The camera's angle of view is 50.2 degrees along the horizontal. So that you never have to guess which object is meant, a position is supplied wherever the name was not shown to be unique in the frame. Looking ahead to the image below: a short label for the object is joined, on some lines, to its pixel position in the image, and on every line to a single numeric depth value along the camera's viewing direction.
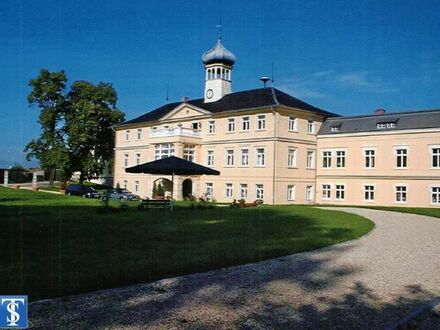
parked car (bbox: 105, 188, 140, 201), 42.05
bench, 24.70
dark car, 43.53
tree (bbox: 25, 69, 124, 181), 52.06
